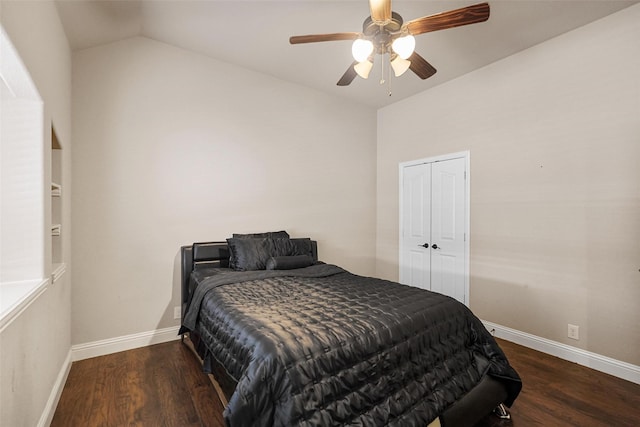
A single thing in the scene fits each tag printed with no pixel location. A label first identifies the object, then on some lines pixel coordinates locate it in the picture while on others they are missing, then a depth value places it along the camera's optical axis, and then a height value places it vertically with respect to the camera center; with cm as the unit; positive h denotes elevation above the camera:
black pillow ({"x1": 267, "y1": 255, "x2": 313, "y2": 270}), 303 -50
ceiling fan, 181 +115
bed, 137 -76
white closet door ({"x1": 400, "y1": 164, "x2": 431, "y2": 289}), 410 -20
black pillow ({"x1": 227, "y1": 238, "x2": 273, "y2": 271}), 305 -42
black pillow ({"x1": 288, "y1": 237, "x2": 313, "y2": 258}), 338 -39
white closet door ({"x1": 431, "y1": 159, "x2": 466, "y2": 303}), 370 -21
